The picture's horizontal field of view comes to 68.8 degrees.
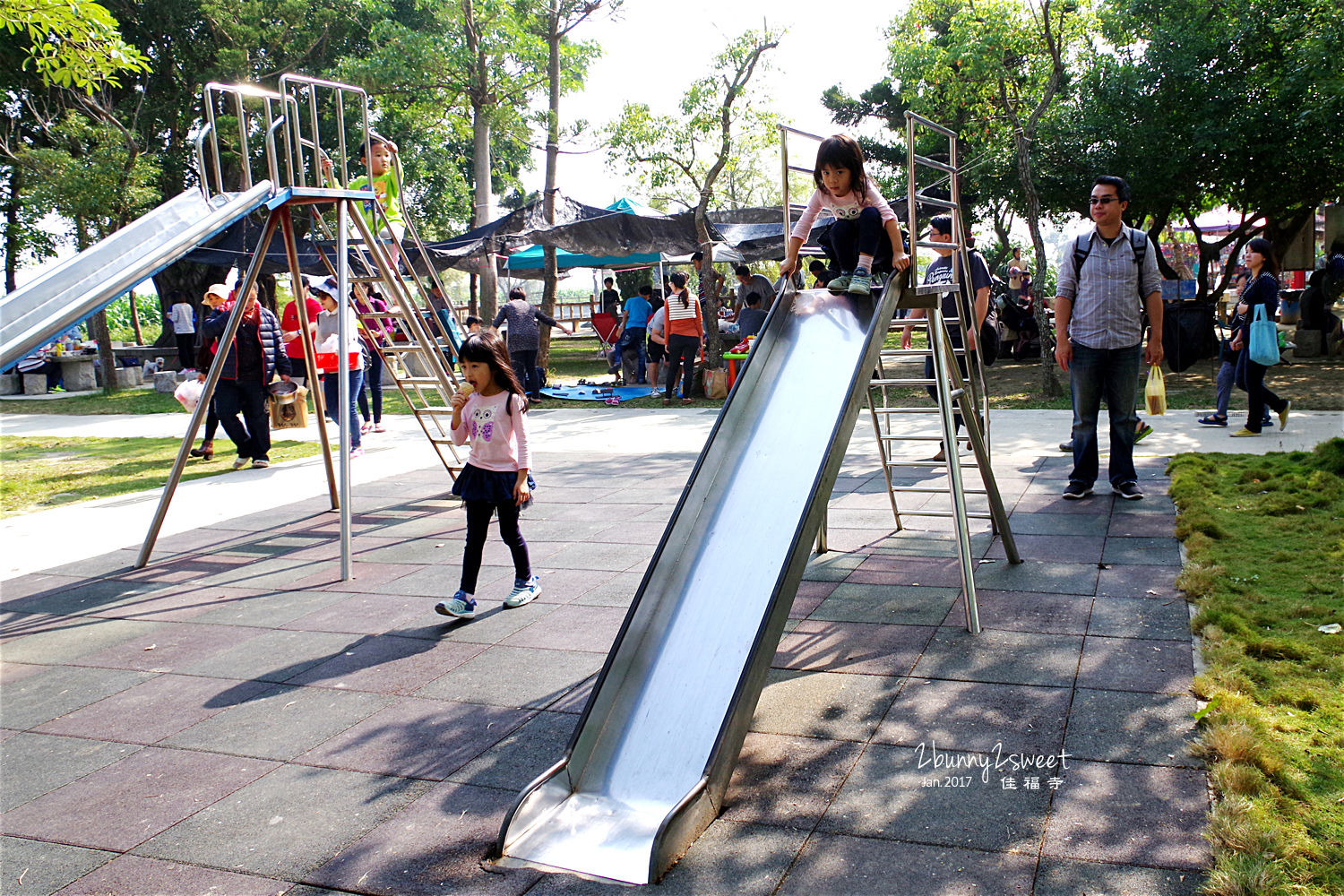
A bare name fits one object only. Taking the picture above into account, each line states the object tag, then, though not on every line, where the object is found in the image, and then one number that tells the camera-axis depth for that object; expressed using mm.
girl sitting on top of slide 4715
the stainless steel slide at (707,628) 2814
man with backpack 6199
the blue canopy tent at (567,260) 24203
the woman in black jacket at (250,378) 9727
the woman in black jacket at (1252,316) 8320
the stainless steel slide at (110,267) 4062
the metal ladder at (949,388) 4441
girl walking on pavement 4961
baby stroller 17109
